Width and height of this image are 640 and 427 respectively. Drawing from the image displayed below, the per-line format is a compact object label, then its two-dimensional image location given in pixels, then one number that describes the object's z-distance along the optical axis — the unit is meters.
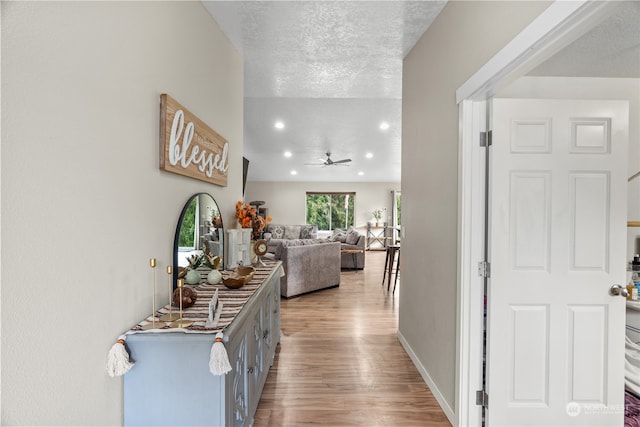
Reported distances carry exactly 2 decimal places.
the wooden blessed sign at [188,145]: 1.61
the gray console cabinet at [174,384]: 1.26
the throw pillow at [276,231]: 9.93
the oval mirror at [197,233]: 1.83
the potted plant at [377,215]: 11.18
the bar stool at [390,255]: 5.34
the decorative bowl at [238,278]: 1.96
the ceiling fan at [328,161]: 7.39
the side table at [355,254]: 7.22
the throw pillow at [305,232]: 9.80
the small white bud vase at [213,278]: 2.07
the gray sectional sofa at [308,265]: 4.80
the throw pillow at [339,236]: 7.81
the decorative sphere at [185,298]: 1.58
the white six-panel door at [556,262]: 1.74
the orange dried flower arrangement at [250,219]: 2.77
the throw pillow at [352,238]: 7.41
